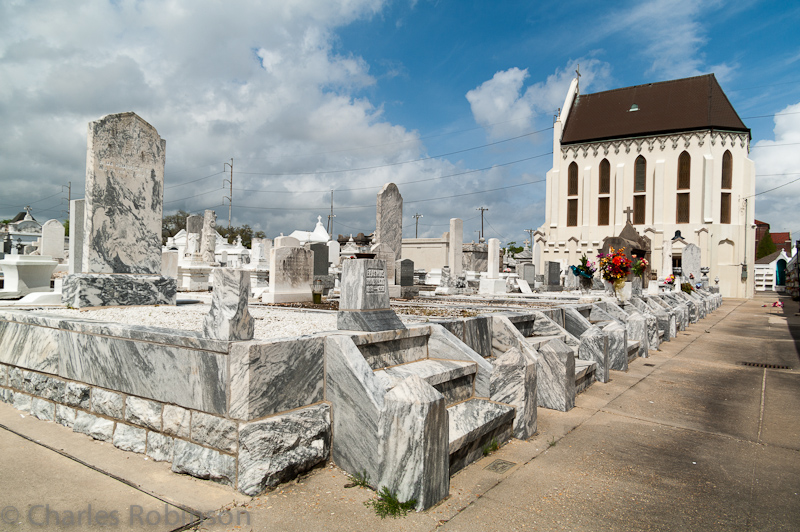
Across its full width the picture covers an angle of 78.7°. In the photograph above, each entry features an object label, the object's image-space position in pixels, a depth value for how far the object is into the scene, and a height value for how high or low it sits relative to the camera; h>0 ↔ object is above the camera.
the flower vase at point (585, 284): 14.92 -0.36
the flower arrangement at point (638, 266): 13.95 +0.20
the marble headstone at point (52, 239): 22.33 +1.09
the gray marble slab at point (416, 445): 3.20 -1.18
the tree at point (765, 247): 63.69 +3.73
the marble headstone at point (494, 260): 20.42 +0.44
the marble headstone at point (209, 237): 27.77 +1.64
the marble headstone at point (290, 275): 10.66 -0.19
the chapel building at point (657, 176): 35.41 +7.60
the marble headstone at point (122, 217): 6.36 +0.64
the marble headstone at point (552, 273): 23.75 -0.07
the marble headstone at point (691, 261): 28.33 +0.77
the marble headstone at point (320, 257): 15.45 +0.33
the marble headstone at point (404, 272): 14.77 -0.10
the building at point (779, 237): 71.94 +6.11
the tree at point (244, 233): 69.19 +4.77
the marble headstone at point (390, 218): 18.42 +1.93
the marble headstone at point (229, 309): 3.46 -0.31
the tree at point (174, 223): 64.56 +5.78
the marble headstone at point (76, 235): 9.11 +0.53
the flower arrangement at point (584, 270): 14.29 +0.06
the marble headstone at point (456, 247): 22.77 +1.08
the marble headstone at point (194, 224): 30.67 +2.57
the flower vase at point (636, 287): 13.43 -0.39
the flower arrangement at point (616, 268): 12.22 +0.12
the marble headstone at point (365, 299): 4.49 -0.29
